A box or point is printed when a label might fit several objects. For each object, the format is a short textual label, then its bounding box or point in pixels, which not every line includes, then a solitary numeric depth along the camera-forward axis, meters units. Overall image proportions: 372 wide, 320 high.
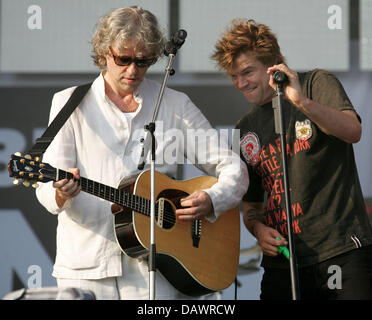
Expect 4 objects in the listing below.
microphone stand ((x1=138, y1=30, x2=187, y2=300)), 5.28
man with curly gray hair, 5.75
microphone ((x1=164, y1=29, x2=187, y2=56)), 5.63
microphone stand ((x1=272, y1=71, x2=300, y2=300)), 4.96
